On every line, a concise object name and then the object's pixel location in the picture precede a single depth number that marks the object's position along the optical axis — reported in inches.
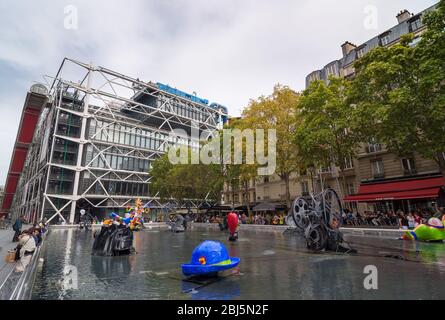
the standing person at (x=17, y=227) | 626.5
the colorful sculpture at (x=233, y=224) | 599.2
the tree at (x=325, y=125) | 944.9
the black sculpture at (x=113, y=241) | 447.5
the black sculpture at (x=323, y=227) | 432.5
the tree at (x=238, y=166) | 1133.7
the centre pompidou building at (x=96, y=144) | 1955.0
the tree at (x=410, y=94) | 674.2
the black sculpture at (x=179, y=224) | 1051.6
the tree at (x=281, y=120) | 1101.1
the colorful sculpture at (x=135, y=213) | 579.3
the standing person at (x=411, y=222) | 720.6
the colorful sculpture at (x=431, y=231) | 529.0
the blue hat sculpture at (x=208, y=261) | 255.4
